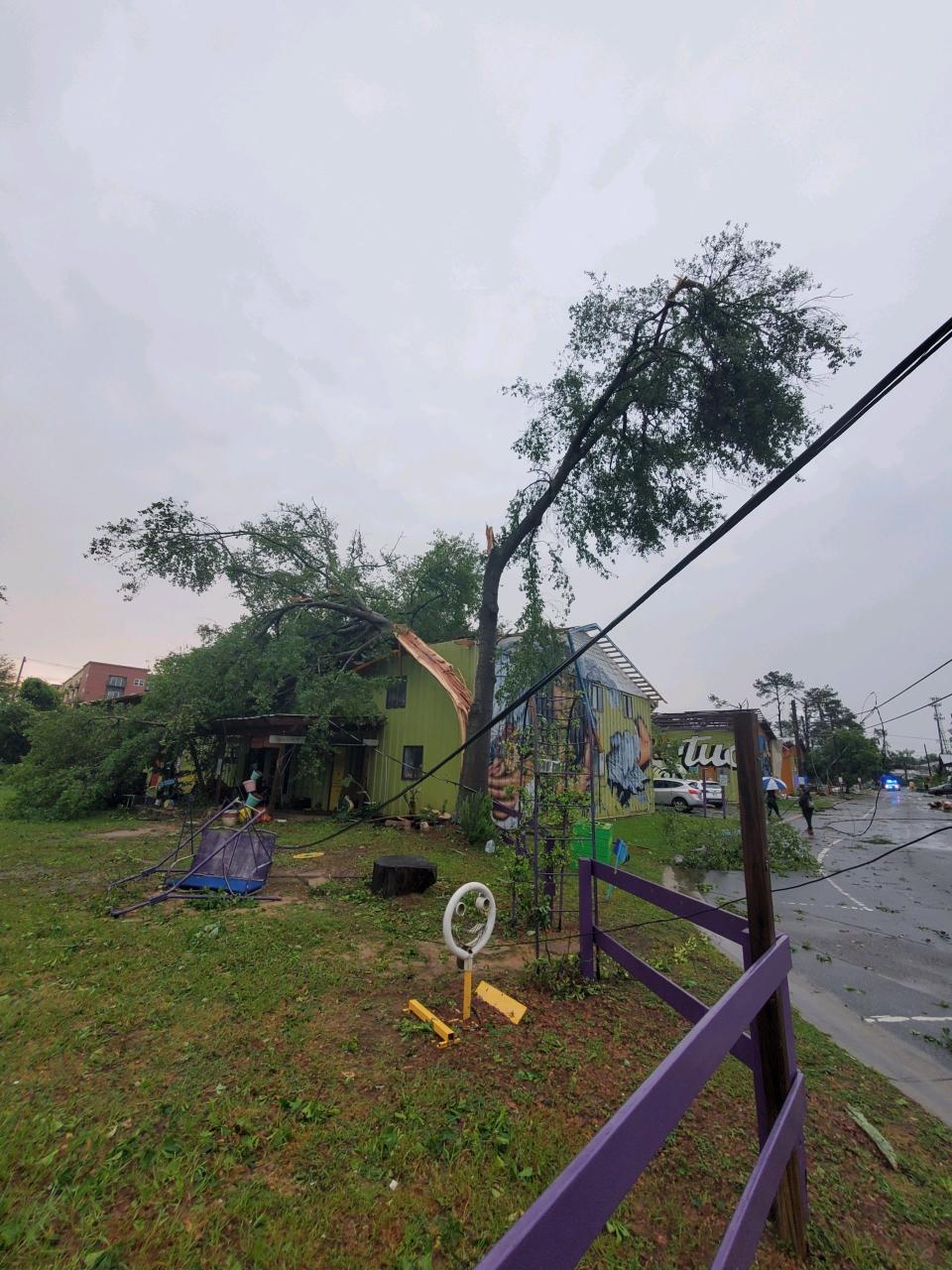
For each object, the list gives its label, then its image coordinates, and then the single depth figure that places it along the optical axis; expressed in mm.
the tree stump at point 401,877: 8086
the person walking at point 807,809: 18328
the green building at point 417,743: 16688
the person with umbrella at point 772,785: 20878
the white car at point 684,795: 25531
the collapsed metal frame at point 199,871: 7594
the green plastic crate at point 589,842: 7086
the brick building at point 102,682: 61219
